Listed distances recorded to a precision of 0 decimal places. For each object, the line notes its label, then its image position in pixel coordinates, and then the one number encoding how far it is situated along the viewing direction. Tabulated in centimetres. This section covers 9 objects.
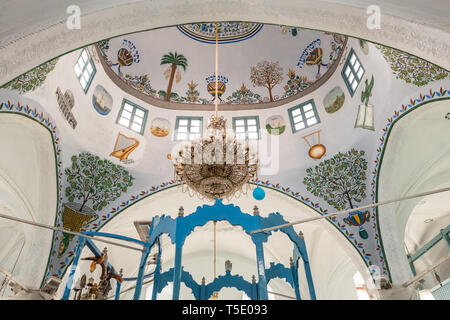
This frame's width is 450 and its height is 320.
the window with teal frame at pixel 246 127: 1016
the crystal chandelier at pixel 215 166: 574
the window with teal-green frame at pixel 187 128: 1012
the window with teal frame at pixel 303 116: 972
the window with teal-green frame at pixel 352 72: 841
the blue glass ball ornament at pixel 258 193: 507
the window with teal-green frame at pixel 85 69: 832
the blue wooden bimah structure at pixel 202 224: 438
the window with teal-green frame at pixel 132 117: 964
